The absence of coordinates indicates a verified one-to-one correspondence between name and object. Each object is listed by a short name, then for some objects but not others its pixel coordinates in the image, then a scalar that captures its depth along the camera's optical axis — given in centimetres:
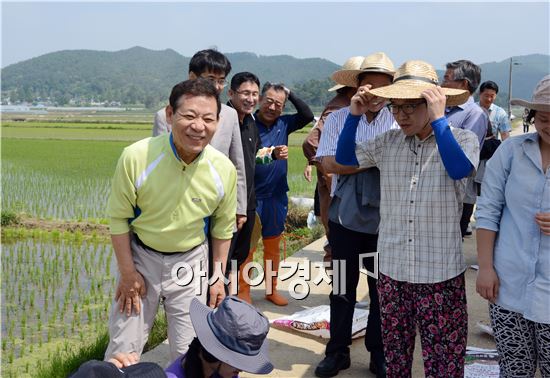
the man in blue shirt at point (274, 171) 442
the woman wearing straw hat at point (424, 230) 249
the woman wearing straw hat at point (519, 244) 221
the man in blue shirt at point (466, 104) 384
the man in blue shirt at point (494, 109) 680
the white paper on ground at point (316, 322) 382
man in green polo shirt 239
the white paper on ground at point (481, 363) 315
